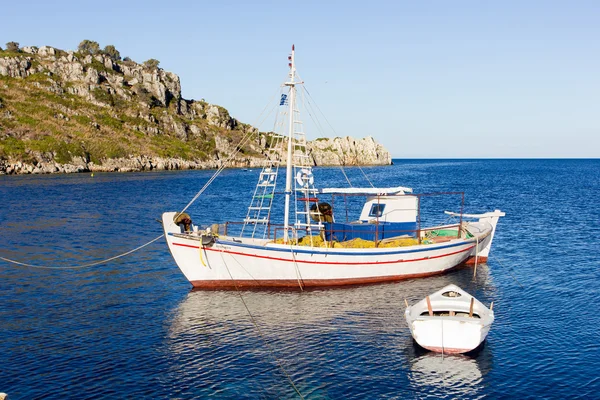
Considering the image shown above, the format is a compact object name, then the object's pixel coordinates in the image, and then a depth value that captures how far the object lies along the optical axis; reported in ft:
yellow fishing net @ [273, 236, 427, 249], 112.37
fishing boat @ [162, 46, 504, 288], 104.68
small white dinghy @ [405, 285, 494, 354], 72.23
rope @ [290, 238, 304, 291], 105.14
